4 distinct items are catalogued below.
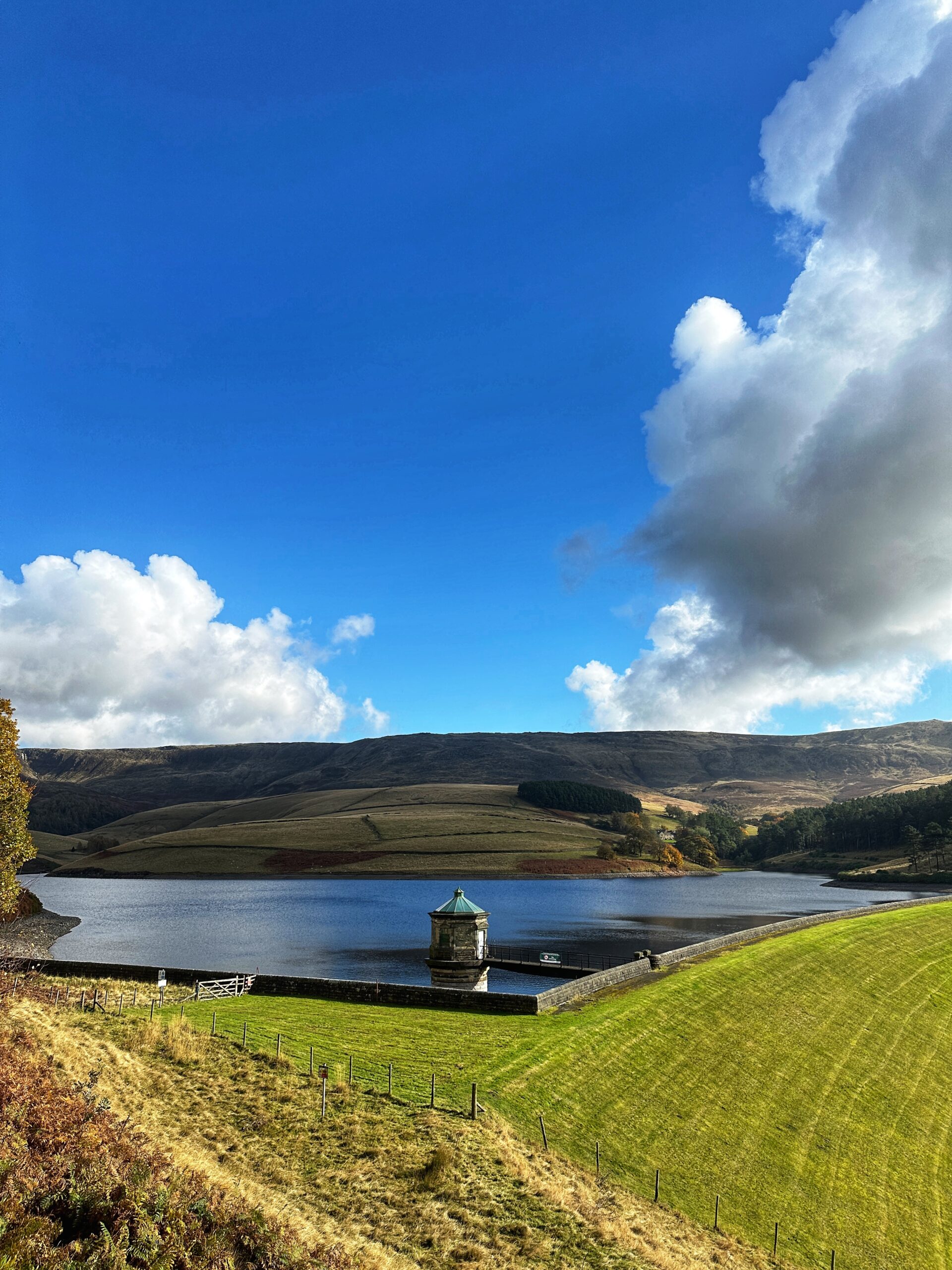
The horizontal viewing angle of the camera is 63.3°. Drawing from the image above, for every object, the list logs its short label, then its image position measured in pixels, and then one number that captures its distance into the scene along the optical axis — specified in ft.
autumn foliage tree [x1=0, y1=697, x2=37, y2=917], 152.15
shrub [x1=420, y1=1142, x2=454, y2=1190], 56.54
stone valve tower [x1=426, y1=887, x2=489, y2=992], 122.83
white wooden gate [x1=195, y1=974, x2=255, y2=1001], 111.65
